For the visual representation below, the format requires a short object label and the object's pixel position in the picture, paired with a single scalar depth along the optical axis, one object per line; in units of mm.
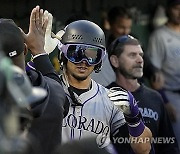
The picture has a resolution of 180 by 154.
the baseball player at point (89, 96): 7657
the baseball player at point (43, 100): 5270
